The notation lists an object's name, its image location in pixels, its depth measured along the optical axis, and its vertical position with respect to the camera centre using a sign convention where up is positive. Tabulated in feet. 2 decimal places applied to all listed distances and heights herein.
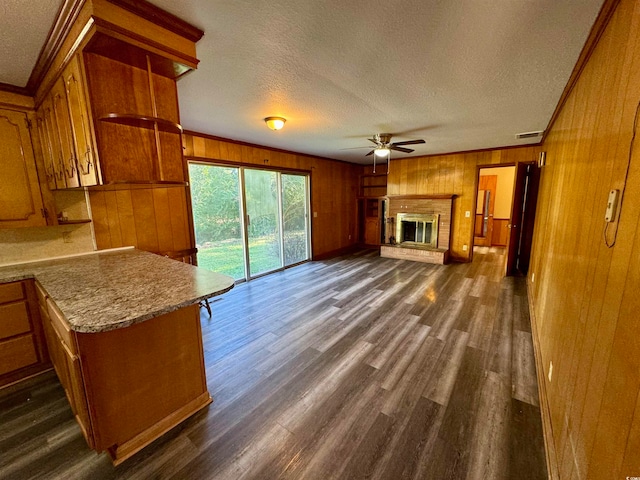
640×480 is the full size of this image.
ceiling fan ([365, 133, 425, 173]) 12.34 +2.73
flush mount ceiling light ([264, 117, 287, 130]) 9.89 +3.05
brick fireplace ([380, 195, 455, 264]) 18.54 -2.22
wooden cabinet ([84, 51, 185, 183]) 4.67 +1.59
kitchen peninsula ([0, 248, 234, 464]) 4.27 -2.73
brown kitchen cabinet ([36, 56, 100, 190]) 4.82 +1.59
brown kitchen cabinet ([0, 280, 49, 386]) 6.57 -3.42
